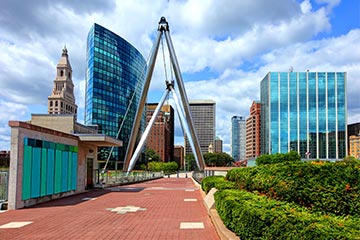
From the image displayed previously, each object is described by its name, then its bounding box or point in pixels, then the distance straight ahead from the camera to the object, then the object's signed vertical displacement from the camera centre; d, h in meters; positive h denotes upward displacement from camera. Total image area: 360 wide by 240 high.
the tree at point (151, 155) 121.22 -2.34
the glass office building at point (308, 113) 113.00 +11.32
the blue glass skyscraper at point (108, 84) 91.06 +16.67
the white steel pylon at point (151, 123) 42.84 +4.68
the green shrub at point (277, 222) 4.39 -1.00
